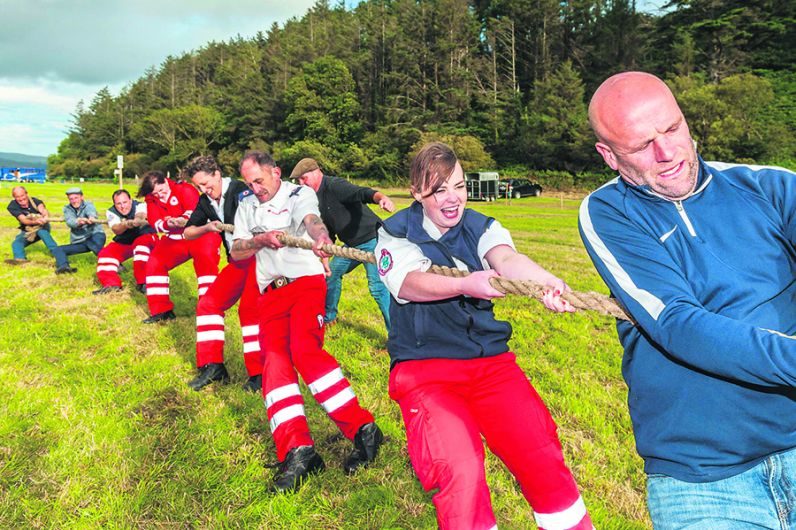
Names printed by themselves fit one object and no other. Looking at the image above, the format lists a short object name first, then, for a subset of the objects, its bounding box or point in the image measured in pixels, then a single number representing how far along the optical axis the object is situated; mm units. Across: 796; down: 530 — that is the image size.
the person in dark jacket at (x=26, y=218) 12070
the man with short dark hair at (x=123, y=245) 9648
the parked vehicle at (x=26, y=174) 78762
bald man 1596
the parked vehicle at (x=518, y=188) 38625
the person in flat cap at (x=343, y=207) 6844
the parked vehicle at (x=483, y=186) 36562
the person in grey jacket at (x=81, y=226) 11047
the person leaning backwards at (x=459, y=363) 2225
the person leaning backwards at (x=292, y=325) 3707
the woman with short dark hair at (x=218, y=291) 5145
